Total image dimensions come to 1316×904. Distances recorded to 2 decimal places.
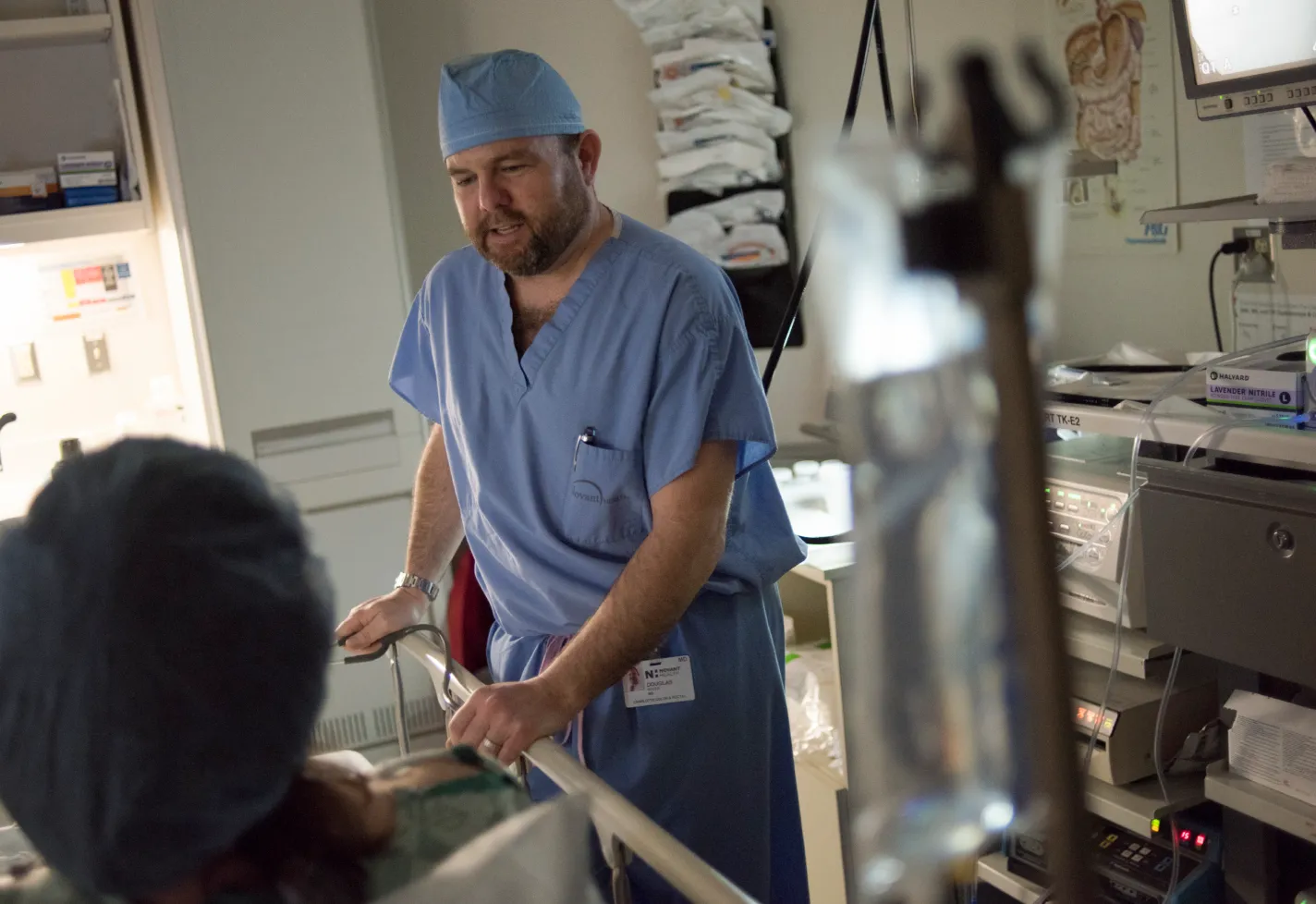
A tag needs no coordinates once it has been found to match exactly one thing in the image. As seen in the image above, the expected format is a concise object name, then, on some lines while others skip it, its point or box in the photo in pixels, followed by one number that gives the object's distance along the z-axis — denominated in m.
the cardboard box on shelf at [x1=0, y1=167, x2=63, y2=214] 2.92
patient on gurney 0.64
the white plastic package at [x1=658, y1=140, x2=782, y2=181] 3.06
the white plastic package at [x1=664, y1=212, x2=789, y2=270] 3.15
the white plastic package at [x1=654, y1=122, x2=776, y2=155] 3.06
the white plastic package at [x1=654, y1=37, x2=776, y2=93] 2.99
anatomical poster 2.35
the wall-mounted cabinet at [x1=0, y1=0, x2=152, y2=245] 2.89
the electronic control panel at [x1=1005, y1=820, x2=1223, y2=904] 1.77
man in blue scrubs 1.50
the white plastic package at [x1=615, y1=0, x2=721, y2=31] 2.98
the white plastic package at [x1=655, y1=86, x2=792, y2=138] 3.04
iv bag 0.38
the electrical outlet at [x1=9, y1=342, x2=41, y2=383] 3.14
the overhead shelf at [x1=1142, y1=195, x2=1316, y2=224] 1.59
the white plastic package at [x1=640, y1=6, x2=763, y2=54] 2.98
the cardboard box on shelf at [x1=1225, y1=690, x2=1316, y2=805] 1.54
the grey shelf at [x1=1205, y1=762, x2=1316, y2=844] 1.51
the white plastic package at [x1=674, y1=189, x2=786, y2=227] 3.14
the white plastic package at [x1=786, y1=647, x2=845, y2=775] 2.37
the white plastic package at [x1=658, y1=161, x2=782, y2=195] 3.11
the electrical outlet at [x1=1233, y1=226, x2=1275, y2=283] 2.09
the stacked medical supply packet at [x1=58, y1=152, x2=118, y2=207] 2.97
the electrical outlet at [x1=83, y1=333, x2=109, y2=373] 3.22
